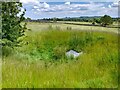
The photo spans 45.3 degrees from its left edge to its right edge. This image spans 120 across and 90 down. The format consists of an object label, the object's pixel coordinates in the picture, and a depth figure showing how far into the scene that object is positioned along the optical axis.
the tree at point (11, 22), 4.24
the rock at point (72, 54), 4.36
